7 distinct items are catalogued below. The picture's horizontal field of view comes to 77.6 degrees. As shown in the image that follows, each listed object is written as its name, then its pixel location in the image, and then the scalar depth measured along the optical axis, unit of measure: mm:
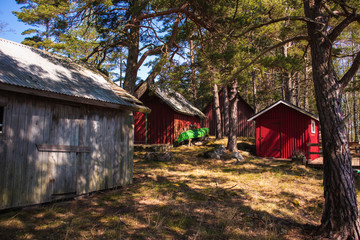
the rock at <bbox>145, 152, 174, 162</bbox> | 14139
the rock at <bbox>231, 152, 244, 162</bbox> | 14734
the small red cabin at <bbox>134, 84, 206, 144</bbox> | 20734
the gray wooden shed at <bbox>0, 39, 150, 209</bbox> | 5457
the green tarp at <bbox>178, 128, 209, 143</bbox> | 20219
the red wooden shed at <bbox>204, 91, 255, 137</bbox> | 28703
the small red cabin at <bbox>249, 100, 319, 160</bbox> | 16094
